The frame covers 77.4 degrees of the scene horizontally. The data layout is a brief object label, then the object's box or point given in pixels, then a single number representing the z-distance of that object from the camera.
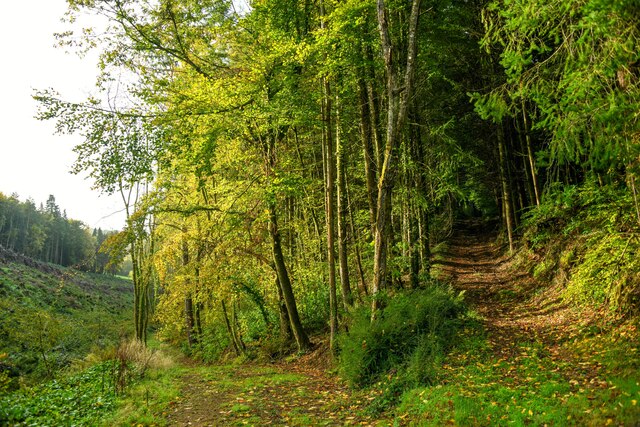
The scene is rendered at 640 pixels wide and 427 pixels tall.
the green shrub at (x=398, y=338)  7.38
